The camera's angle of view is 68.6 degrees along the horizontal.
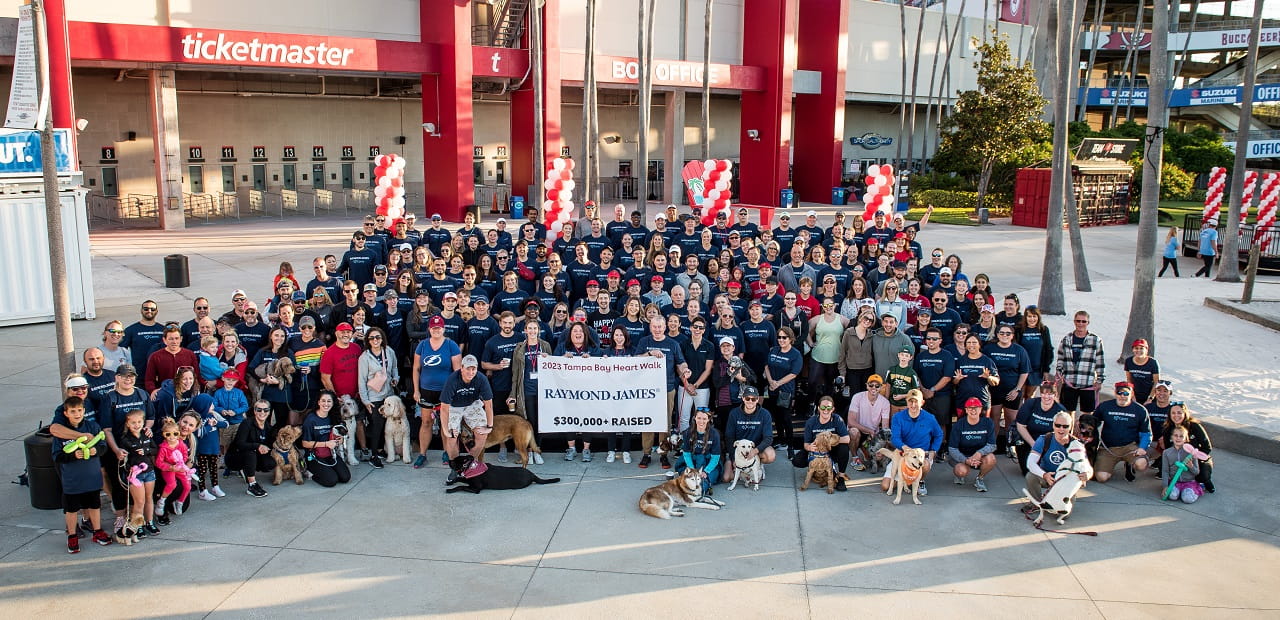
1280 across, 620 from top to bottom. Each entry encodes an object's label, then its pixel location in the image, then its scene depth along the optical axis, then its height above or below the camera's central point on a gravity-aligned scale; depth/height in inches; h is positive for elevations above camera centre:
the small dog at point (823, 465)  394.9 -116.0
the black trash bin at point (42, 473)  356.2 -109.3
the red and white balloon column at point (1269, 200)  1027.6 -12.7
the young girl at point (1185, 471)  385.4 -115.4
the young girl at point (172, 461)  350.9 -102.6
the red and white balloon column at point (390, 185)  919.0 +1.7
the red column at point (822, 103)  1700.3 +159.3
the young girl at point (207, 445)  375.2 -103.3
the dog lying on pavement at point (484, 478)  393.7 -121.5
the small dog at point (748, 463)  396.2 -115.6
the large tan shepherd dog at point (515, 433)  422.0 -110.0
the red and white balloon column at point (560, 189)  913.5 -1.7
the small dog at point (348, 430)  414.6 -107.0
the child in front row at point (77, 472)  330.0 -100.5
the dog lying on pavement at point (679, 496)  368.8 -121.8
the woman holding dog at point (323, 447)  397.1 -110.3
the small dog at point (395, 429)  421.4 -109.1
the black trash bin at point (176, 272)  813.2 -74.4
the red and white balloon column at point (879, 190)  940.0 -1.7
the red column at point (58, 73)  964.0 +120.4
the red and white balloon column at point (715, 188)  948.0 -0.2
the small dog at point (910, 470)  382.3 -114.2
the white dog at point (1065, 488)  363.3 -115.1
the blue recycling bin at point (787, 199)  1647.4 -19.4
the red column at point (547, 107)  1331.2 +120.4
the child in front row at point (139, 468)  341.1 -103.1
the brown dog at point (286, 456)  398.6 -113.9
